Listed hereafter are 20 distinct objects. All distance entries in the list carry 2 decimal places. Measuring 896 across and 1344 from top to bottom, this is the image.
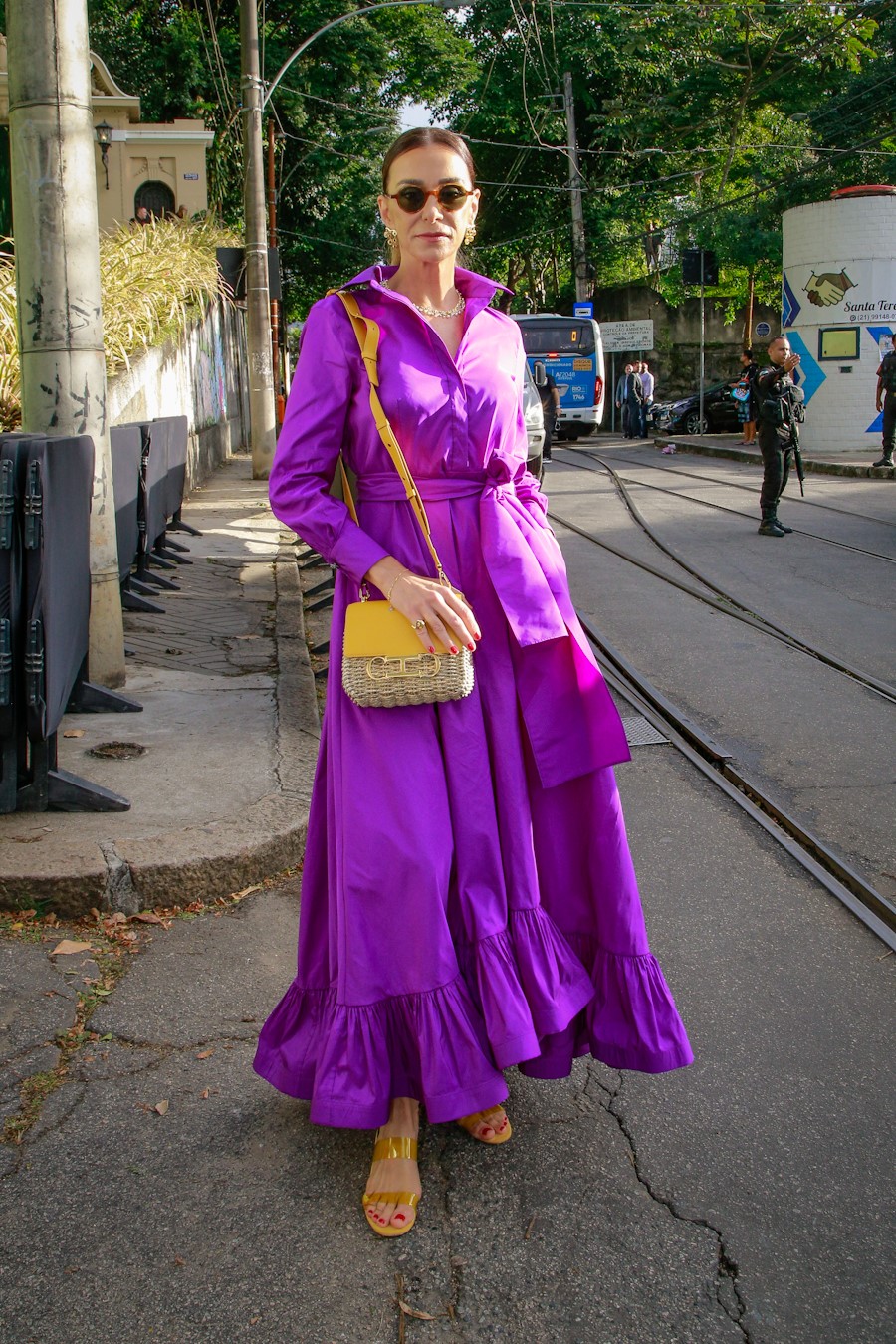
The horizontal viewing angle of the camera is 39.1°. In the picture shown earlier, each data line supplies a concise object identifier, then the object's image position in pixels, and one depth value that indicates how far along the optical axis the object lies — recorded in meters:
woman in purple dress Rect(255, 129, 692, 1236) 2.41
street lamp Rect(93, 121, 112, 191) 20.47
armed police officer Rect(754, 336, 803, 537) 12.46
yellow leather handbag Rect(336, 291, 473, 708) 2.38
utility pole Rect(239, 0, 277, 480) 16.16
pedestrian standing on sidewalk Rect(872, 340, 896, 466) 17.34
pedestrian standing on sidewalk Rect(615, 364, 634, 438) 32.06
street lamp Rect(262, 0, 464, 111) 17.44
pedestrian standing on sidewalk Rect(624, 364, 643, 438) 30.95
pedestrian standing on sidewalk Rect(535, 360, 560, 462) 18.23
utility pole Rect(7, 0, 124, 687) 5.16
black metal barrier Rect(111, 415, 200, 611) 7.13
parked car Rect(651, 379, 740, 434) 29.11
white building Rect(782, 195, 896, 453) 21.97
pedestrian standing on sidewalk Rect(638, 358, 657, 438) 31.05
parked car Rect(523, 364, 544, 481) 13.18
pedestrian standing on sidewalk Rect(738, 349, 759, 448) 20.33
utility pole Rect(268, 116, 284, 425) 27.69
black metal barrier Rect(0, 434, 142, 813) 3.81
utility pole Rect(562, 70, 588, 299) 35.41
